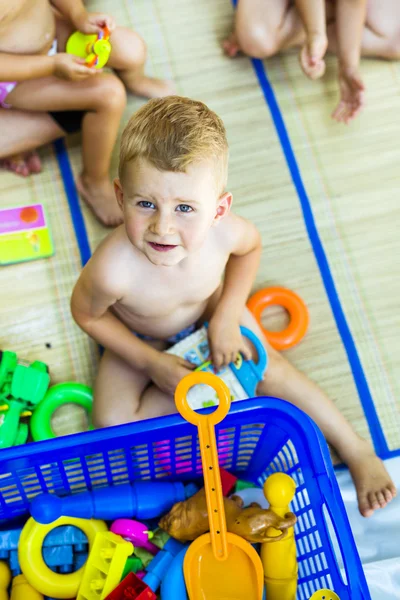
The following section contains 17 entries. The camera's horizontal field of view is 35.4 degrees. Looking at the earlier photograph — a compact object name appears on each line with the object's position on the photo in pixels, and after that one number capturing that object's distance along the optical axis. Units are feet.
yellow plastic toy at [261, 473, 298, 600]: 2.60
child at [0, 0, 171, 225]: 3.48
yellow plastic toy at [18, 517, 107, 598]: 2.75
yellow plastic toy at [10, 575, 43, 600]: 2.77
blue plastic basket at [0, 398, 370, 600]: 2.43
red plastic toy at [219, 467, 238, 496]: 2.96
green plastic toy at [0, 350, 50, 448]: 3.20
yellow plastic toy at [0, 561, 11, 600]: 2.80
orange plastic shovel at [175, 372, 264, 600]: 2.56
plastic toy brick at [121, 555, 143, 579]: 2.78
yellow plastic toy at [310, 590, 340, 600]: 2.24
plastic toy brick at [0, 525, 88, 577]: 2.84
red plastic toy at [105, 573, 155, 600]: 2.56
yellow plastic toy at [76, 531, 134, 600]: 2.67
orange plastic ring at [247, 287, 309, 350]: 3.58
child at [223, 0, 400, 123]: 4.07
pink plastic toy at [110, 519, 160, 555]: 2.85
